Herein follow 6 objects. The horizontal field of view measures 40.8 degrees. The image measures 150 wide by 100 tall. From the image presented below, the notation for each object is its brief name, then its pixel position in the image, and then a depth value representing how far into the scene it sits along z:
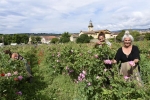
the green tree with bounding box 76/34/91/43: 72.88
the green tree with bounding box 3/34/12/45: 81.12
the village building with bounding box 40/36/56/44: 137.20
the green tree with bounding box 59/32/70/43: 87.97
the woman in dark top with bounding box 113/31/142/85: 4.01
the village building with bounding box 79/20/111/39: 135.73
